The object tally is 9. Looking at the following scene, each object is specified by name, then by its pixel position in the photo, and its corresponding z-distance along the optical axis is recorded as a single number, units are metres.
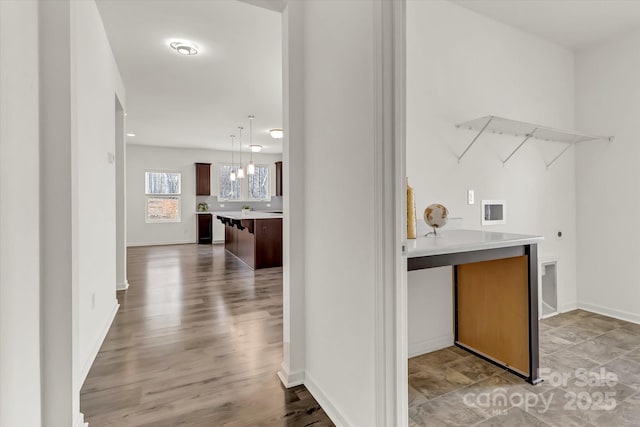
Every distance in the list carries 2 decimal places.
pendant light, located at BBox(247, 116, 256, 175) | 5.97
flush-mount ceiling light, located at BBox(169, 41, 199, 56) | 3.11
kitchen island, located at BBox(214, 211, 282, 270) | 5.48
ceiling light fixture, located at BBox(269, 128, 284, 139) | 6.26
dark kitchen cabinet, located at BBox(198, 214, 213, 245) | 8.93
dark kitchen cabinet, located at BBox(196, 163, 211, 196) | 8.96
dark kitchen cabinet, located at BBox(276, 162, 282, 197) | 9.79
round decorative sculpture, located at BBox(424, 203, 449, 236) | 2.13
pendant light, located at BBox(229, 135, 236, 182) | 7.41
